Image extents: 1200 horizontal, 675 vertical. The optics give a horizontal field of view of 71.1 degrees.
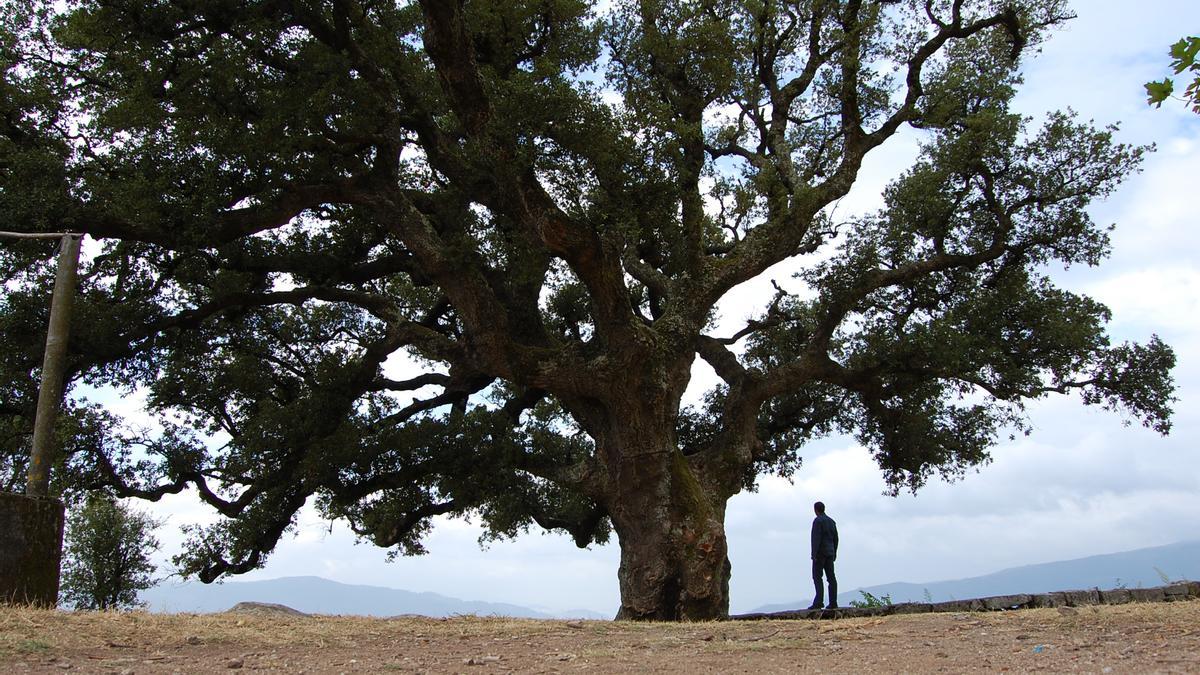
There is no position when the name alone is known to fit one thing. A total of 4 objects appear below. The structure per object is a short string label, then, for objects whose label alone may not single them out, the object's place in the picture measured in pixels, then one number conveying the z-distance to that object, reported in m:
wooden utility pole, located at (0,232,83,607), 7.44
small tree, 23.75
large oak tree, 11.49
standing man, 13.06
